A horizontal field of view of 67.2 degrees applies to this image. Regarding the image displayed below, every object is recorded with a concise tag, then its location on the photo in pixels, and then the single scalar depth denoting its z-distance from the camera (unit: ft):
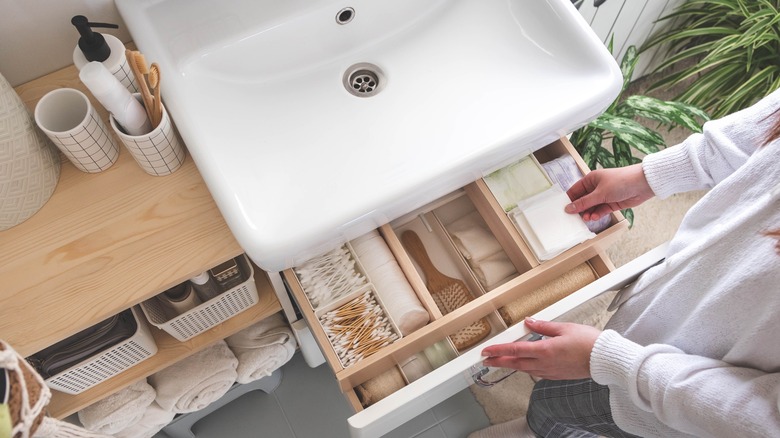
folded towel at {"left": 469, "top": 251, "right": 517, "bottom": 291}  3.13
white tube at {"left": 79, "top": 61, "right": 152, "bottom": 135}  2.23
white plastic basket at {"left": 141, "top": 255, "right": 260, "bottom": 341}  3.05
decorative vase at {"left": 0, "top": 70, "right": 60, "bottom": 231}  2.32
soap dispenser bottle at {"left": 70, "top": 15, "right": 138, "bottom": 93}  2.31
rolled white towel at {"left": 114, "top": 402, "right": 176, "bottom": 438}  3.77
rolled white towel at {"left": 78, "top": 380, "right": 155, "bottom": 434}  3.43
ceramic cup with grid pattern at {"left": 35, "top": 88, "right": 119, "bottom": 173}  2.40
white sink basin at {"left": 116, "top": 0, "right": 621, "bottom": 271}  2.43
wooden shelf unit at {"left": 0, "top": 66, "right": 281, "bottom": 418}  2.45
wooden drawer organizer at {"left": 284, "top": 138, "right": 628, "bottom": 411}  2.75
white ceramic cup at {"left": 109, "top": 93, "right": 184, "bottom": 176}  2.43
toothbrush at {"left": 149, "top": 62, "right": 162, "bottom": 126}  2.33
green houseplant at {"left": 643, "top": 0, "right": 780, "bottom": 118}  4.61
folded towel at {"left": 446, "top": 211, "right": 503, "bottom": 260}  3.18
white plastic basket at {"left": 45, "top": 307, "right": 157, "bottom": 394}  2.91
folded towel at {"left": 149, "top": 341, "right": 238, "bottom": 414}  3.73
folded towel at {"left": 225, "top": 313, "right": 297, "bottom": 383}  3.95
